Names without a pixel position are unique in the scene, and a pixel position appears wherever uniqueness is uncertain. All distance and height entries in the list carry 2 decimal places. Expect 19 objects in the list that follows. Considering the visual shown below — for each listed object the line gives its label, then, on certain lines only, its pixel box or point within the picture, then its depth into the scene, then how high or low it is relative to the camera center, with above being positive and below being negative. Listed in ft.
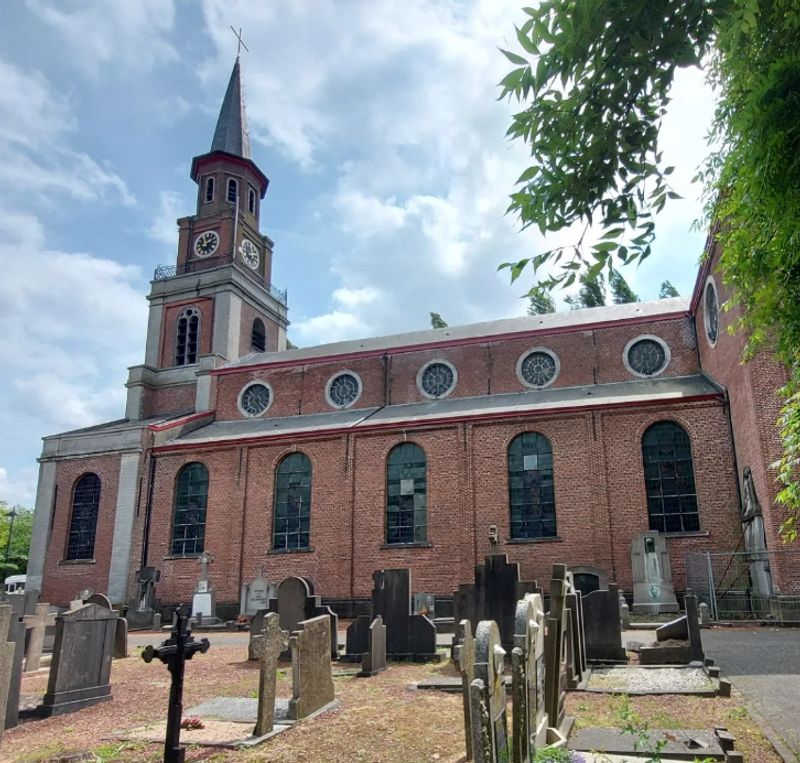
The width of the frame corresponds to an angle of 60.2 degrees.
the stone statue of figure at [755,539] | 48.19 +1.93
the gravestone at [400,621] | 36.29 -2.75
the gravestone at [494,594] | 37.73 -1.43
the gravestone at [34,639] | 36.63 -3.67
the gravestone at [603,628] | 32.12 -2.77
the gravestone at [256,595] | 63.21 -2.35
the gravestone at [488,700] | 13.00 -2.54
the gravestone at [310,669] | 22.97 -3.39
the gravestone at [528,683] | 14.25 -2.50
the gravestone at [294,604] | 40.63 -2.05
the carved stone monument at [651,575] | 51.67 -0.63
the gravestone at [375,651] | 31.86 -3.80
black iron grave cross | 17.87 -2.52
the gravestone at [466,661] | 18.07 -2.75
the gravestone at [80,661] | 26.03 -3.49
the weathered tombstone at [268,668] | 20.88 -3.10
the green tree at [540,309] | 119.55 +44.49
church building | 57.31 +9.85
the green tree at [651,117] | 10.03 +6.93
